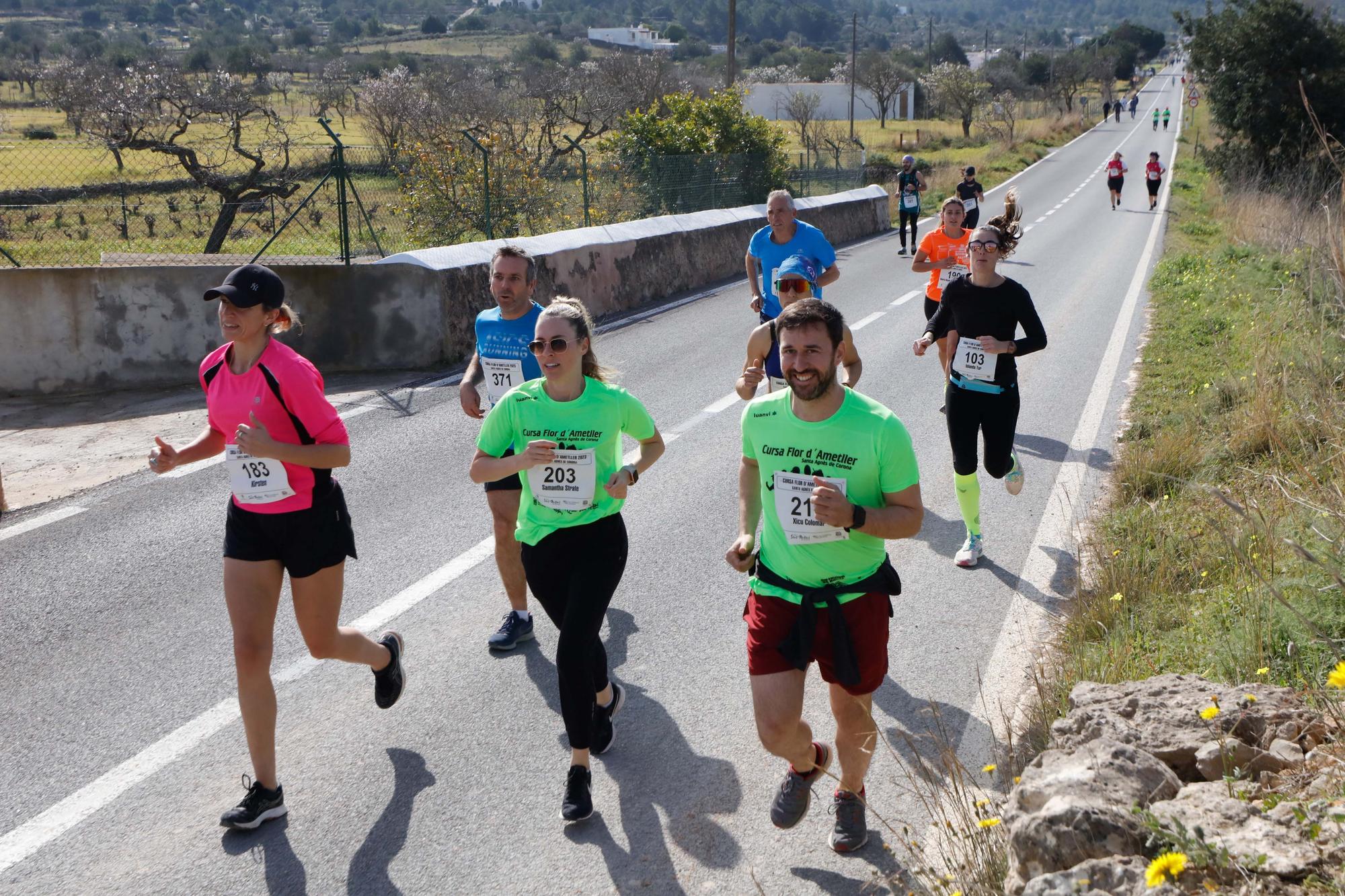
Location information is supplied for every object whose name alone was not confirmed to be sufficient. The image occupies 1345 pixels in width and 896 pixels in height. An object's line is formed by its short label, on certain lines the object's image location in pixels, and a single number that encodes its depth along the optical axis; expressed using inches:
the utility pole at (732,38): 1425.9
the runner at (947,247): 384.5
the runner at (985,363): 269.0
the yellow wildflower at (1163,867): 100.3
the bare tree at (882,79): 3826.3
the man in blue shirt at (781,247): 322.7
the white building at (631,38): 6993.1
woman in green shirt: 171.0
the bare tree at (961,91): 3211.1
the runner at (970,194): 843.4
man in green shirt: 147.0
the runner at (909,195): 919.0
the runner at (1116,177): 1320.1
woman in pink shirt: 168.6
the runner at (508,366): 223.1
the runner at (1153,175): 1294.3
